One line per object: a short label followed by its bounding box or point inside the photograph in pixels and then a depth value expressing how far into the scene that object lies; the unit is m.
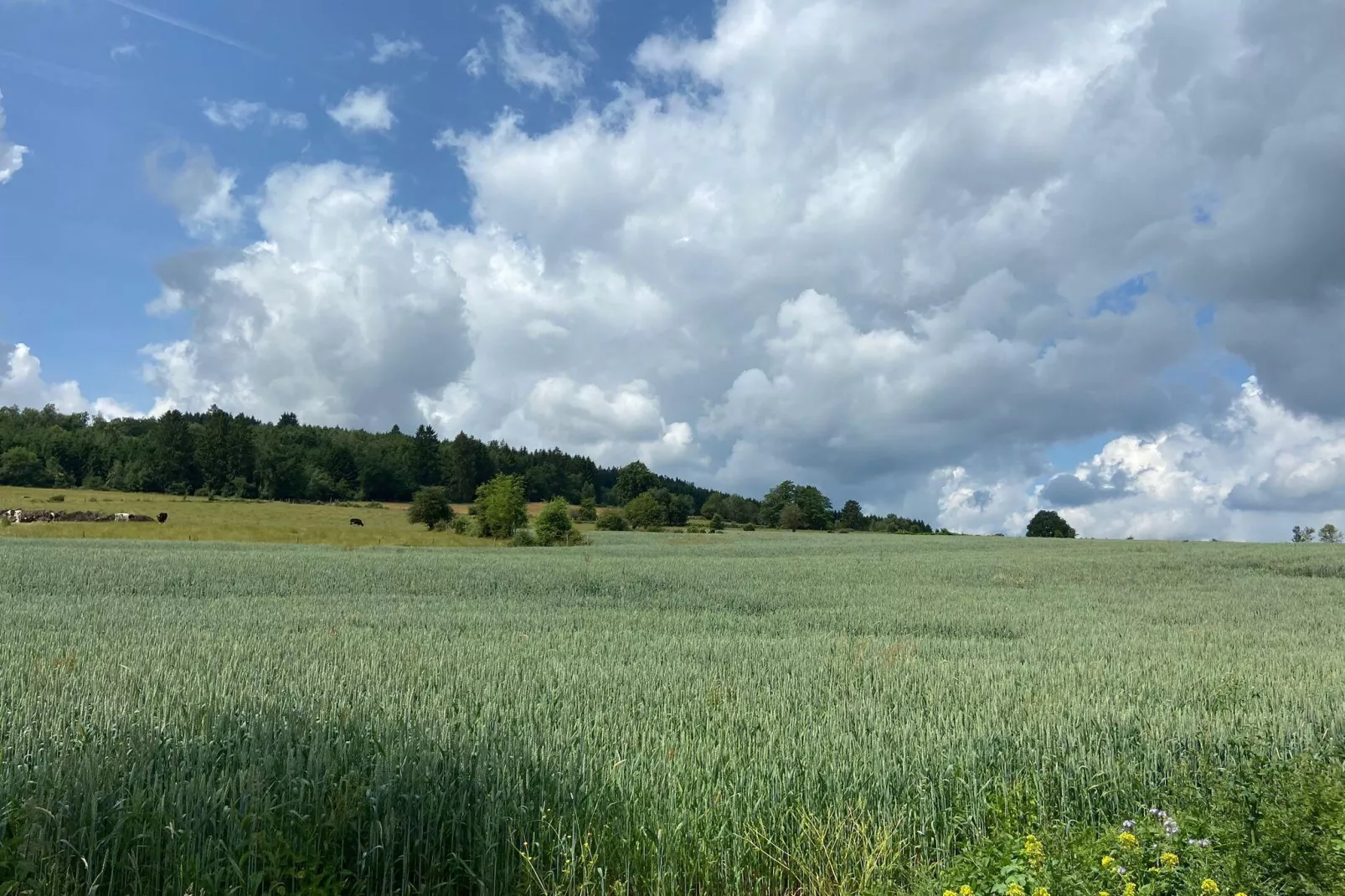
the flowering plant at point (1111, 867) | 4.29
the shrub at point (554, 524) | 61.66
